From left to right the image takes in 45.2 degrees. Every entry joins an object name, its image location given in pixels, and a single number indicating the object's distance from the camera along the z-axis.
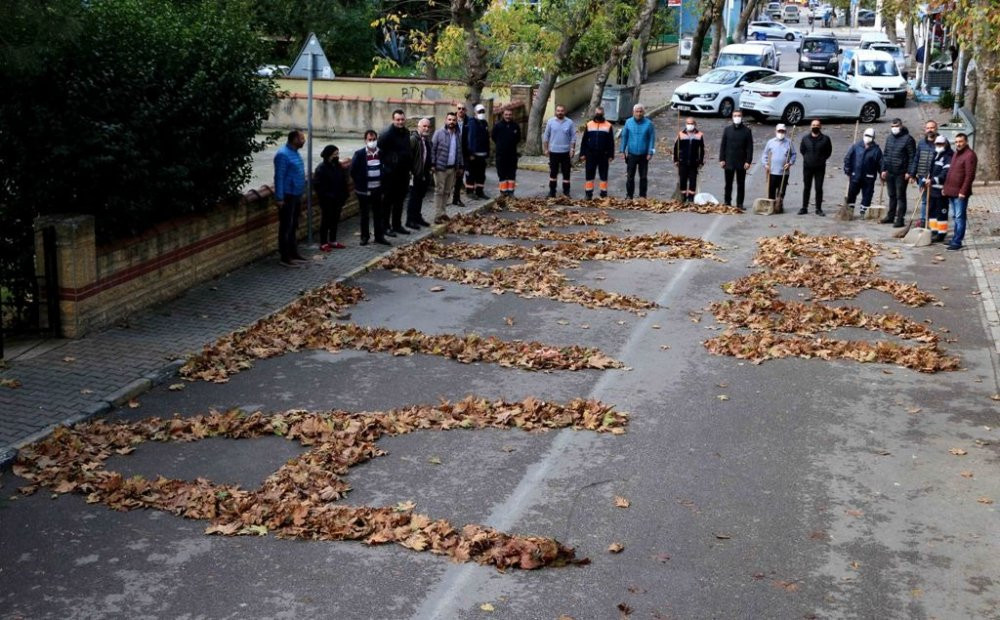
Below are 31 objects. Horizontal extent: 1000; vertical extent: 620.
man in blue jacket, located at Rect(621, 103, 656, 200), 22.47
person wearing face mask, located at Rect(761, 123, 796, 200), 22.20
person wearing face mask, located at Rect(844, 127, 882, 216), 21.08
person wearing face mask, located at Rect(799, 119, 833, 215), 21.61
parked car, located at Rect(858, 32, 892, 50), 57.88
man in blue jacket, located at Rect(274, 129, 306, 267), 16.06
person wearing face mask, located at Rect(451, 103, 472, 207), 21.77
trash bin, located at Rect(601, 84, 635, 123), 35.75
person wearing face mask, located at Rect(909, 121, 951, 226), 19.81
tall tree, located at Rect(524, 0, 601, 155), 28.20
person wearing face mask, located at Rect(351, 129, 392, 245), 17.44
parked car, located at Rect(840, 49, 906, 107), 42.22
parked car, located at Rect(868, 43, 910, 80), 54.17
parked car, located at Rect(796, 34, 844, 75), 54.41
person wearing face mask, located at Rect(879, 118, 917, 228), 20.67
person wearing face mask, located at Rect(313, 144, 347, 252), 17.11
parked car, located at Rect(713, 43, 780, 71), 43.91
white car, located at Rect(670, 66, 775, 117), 38.38
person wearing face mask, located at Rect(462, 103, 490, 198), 22.07
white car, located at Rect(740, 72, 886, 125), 36.44
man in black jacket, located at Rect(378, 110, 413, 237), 18.20
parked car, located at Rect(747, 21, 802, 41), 82.12
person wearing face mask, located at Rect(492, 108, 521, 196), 22.41
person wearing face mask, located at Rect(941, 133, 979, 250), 18.61
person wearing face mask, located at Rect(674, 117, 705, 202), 22.06
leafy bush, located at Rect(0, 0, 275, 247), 12.51
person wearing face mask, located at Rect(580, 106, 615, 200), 22.45
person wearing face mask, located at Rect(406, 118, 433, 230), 19.12
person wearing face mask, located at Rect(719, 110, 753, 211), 21.92
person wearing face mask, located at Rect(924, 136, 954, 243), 19.17
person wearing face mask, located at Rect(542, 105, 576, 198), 22.54
